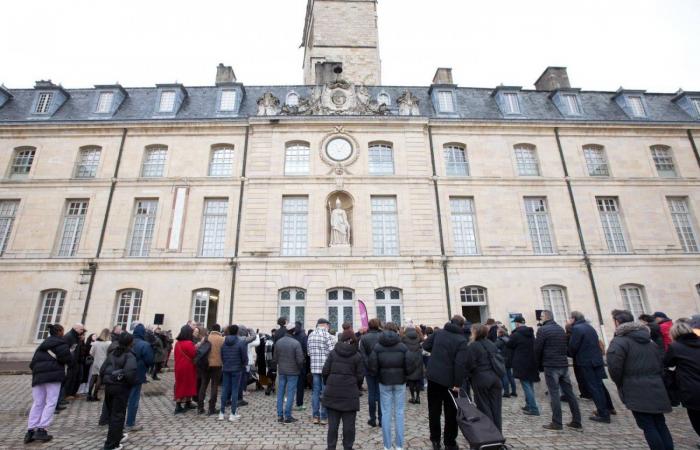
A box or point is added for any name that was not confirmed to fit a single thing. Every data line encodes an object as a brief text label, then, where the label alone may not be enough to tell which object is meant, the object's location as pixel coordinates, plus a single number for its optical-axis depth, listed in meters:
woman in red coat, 6.59
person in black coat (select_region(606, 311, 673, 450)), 3.82
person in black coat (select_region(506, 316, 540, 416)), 6.28
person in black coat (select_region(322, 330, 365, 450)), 4.20
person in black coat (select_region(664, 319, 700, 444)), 3.76
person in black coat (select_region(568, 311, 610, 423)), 5.80
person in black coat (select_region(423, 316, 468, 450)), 4.55
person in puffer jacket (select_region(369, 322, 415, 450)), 4.58
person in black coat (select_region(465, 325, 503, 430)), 4.50
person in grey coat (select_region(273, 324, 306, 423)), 5.91
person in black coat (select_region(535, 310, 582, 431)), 5.47
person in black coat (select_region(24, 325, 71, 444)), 5.10
